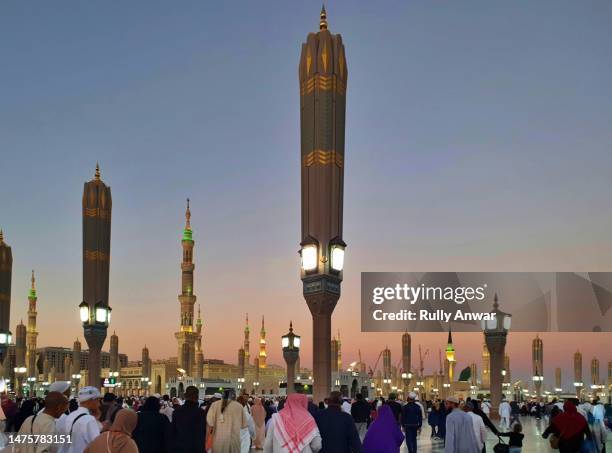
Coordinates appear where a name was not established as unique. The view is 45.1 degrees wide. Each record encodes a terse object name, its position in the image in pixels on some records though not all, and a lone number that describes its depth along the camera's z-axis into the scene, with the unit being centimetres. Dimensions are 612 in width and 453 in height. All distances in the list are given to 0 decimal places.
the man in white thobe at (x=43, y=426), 630
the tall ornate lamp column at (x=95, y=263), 3203
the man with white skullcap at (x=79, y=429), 768
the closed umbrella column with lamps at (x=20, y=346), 7148
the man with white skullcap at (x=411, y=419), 1881
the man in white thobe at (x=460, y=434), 1077
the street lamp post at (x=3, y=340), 4366
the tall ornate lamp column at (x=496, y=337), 3150
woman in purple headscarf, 884
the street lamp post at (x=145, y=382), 12341
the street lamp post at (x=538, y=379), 7625
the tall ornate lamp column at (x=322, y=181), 1981
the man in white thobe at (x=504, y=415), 2974
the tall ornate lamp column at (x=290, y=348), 2988
